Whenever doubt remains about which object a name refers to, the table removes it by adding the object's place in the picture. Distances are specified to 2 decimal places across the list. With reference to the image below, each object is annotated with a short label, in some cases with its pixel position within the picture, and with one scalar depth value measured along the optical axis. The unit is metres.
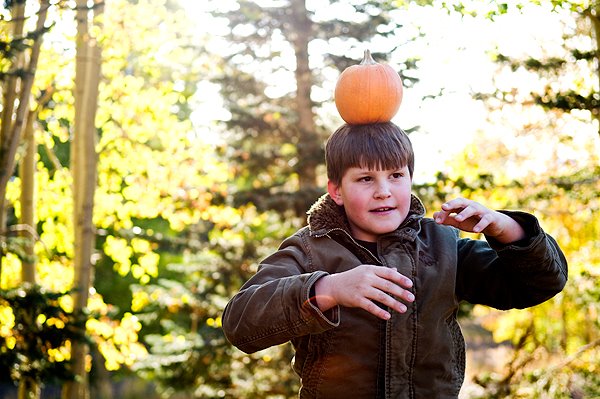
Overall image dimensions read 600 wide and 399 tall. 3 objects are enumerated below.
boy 2.07
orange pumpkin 2.46
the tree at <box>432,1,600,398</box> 5.82
